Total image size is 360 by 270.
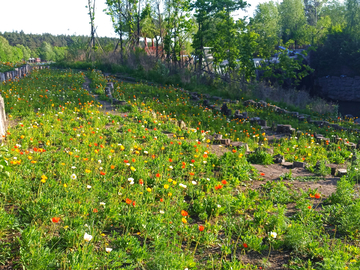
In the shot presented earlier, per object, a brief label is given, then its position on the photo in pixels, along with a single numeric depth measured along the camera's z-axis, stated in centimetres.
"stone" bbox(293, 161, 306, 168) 603
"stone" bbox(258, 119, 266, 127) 1013
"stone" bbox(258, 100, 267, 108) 1342
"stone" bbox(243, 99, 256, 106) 1359
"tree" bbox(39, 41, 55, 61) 7550
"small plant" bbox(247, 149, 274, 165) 608
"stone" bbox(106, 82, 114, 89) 1325
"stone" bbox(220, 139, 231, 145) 700
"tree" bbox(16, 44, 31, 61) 7064
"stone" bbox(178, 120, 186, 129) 783
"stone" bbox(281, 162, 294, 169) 602
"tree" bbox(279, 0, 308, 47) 3842
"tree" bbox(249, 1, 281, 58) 1957
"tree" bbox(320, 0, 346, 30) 3988
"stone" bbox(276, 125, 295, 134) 958
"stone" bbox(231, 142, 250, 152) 673
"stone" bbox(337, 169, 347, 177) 548
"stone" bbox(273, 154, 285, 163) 622
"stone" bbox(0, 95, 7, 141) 525
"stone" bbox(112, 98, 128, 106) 984
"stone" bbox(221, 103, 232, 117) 1117
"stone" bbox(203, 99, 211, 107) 1253
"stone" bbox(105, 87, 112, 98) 1105
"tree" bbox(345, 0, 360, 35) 2578
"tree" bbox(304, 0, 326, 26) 4847
